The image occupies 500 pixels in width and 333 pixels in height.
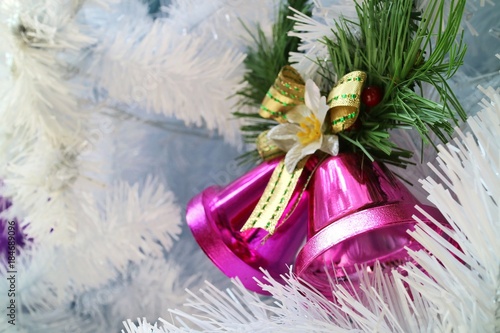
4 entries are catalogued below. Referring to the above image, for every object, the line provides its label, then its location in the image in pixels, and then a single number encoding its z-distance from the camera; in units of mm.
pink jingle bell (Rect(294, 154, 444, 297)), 336
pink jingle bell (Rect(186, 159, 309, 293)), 435
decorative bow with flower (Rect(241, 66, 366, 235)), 387
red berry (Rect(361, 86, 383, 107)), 386
